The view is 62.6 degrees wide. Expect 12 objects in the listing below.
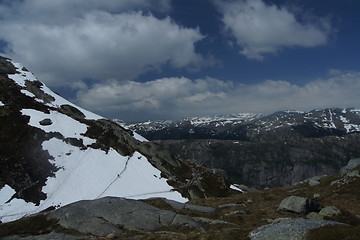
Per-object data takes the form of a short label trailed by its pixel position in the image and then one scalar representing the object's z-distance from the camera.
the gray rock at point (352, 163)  106.79
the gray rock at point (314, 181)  91.04
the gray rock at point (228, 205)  60.66
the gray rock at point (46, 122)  116.80
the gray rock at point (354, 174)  68.55
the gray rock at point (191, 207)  57.31
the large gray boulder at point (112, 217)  43.34
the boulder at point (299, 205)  49.28
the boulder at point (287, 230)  25.91
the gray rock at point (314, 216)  44.81
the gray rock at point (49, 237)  38.12
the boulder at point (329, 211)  45.17
